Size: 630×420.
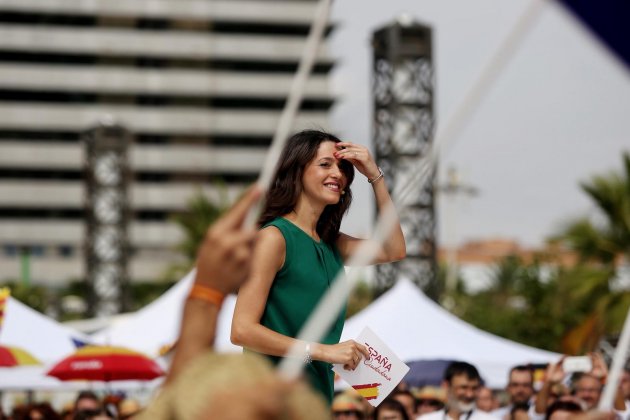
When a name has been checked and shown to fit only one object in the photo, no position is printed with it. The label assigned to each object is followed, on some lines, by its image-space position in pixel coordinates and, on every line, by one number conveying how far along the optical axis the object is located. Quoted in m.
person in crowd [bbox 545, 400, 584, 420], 10.62
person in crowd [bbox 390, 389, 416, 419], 12.82
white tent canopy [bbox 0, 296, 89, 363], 19.83
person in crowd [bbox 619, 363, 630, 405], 13.20
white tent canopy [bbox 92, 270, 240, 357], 21.25
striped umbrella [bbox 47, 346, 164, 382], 17.75
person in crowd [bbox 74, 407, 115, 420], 14.76
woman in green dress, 5.40
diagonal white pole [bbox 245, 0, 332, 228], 3.13
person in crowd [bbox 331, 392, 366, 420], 13.26
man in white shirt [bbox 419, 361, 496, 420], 11.36
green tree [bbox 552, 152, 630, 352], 33.66
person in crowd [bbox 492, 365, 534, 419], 12.97
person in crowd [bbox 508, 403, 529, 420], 12.42
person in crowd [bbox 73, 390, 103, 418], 15.12
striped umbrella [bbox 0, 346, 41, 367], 18.18
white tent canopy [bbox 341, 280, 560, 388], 18.71
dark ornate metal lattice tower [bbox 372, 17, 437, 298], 31.64
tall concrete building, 111.70
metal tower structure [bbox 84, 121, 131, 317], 44.92
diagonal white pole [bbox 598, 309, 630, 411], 3.66
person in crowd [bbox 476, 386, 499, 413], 12.65
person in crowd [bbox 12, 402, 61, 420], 16.35
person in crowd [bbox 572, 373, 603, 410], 12.38
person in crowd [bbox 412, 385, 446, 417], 14.32
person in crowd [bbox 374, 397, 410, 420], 11.71
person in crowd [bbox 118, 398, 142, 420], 14.60
